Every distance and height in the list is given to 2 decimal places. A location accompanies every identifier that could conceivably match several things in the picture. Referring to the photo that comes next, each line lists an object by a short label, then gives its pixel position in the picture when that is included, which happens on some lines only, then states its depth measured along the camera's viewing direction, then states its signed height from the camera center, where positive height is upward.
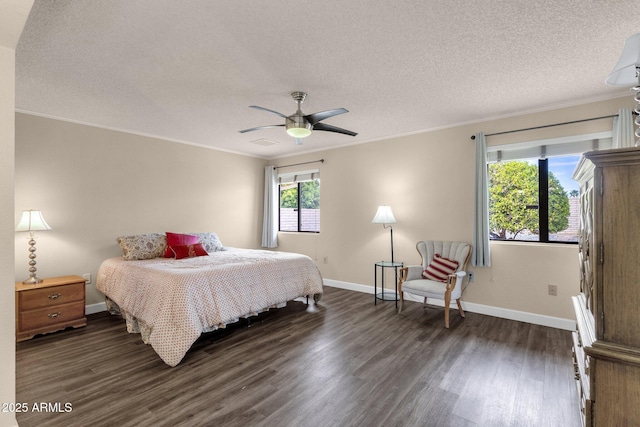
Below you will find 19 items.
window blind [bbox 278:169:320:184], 5.71 +0.83
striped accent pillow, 3.78 -0.64
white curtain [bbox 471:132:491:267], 3.75 +0.09
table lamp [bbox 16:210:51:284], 3.26 -0.13
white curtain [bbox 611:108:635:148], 2.94 +0.91
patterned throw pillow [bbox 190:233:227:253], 4.70 -0.41
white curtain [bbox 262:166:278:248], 6.14 +0.12
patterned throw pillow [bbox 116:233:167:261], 3.90 -0.40
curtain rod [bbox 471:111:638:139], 3.16 +1.10
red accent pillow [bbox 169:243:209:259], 4.08 -0.48
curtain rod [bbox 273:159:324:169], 5.54 +1.06
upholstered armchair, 3.49 -0.69
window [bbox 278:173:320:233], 5.87 +0.28
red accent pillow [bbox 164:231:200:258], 4.17 -0.35
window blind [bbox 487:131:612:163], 3.24 +0.86
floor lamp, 4.34 +0.03
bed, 2.65 -0.77
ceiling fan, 2.94 +0.98
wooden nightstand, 3.07 -0.99
